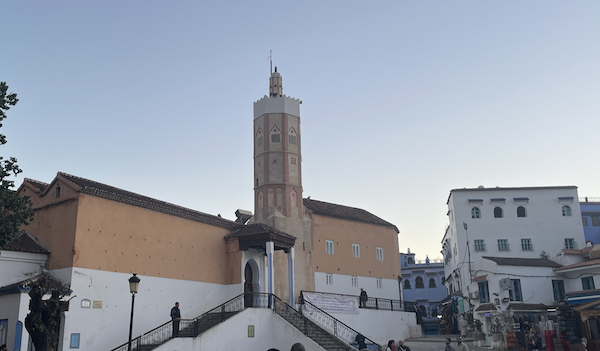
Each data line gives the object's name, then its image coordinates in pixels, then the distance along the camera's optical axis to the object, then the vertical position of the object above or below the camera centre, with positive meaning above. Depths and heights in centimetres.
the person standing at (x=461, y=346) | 1673 -83
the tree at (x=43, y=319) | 1262 +23
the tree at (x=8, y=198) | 1578 +376
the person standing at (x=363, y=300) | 2942 +111
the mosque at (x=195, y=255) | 1898 +297
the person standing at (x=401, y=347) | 1774 -88
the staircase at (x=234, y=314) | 1941 -1
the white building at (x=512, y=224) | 3708 +630
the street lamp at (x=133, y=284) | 1539 +116
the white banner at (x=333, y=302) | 2792 +101
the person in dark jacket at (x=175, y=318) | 1914 +27
